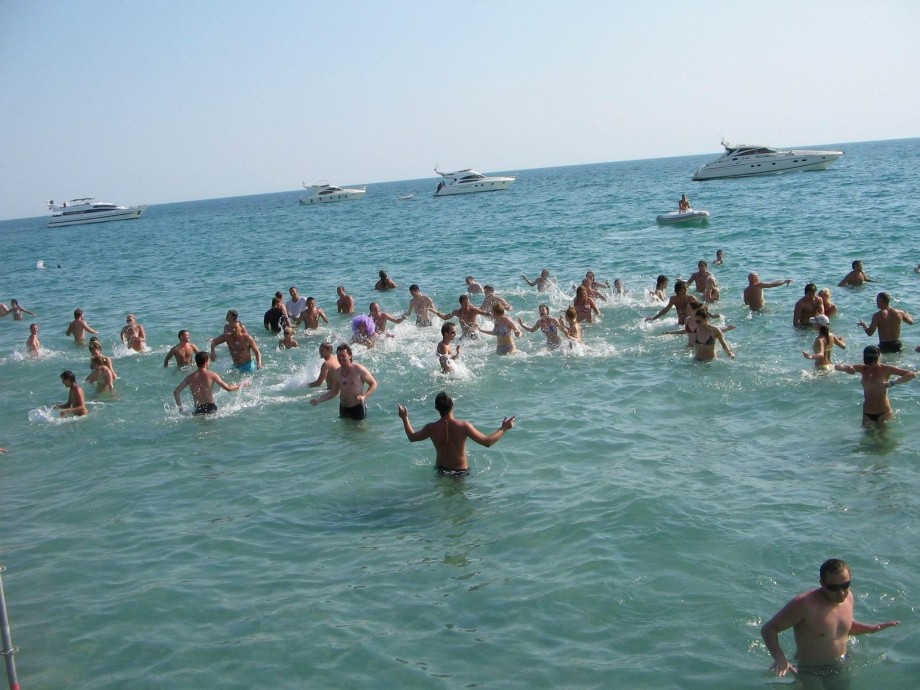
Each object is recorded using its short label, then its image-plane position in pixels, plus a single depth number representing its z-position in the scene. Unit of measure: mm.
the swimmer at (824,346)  12086
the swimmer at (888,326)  13047
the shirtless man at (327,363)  12219
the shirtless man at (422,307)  18281
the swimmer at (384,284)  23808
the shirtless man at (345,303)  20766
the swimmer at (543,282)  22094
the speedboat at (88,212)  98062
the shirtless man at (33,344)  18766
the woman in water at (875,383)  9562
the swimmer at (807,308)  14930
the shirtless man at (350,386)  11430
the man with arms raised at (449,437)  8672
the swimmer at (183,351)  15281
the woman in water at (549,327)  14898
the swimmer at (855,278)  18484
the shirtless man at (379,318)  16812
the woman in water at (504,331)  14828
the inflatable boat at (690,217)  32625
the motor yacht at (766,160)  59625
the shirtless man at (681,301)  15891
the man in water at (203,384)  12227
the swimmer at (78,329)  19670
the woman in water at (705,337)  13281
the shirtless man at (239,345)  14906
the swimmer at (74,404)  12961
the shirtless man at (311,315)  18594
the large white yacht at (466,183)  83750
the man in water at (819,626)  5319
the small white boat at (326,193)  103000
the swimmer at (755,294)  17281
